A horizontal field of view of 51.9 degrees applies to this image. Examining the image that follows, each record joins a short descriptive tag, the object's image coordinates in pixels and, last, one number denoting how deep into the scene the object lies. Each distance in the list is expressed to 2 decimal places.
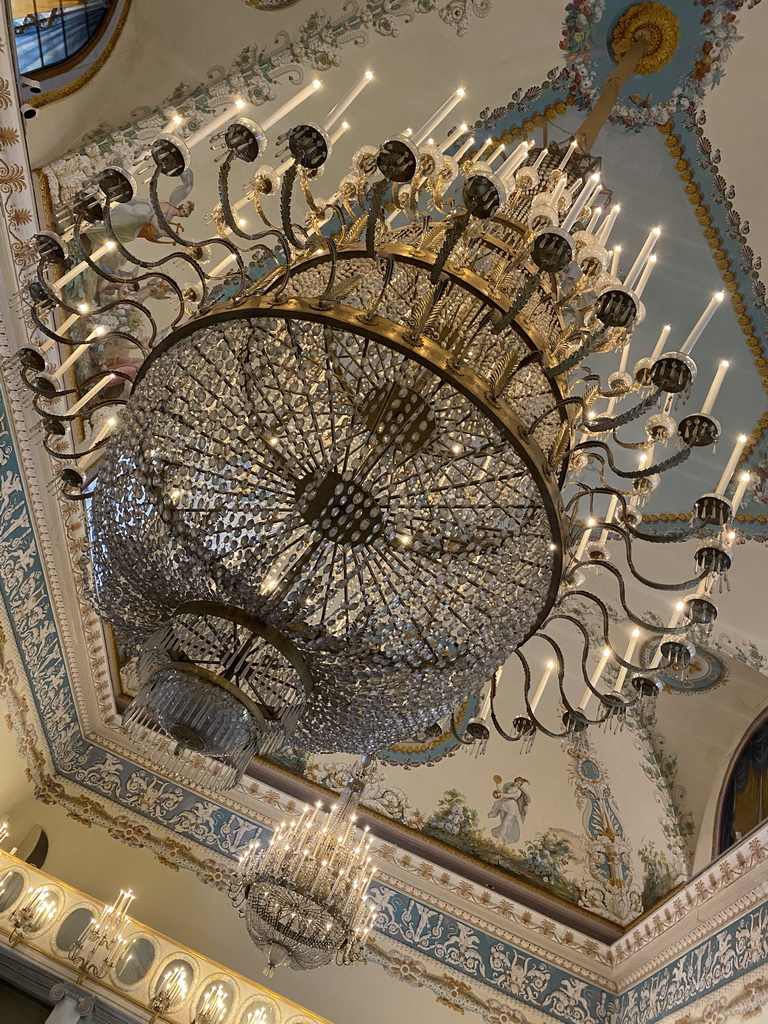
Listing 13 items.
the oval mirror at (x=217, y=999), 5.36
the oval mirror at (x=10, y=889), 5.57
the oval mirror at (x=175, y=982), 5.40
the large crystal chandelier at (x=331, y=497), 2.26
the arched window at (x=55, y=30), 3.81
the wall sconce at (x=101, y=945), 5.43
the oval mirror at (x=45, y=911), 5.55
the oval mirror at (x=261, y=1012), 5.37
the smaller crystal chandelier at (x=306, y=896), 4.96
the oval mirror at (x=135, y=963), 5.46
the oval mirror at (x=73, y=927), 5.54
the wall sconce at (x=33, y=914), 5.48
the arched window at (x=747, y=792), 5.60
